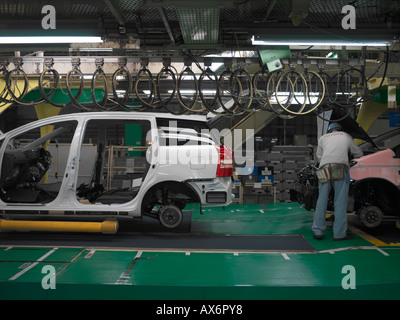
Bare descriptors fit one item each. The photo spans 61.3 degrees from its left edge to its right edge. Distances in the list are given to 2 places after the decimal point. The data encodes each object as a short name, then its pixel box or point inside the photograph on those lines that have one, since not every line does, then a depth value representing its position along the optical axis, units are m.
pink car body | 5.44
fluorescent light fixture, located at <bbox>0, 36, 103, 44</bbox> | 4.87
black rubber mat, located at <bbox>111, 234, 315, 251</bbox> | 4.64
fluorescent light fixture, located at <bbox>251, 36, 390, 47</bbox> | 4.95
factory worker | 5.04
